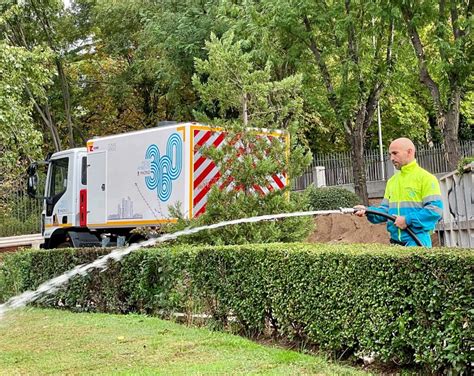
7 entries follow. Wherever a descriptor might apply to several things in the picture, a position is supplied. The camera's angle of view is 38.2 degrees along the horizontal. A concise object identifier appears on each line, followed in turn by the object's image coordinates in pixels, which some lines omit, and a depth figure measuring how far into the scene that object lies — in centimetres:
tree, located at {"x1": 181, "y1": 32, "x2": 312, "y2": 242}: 934
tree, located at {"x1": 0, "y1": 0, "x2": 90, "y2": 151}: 3041
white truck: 1237
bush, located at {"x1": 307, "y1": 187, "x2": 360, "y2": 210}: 2062
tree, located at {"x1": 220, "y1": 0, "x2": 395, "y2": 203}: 1889
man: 620
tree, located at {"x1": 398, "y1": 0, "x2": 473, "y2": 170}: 1488
